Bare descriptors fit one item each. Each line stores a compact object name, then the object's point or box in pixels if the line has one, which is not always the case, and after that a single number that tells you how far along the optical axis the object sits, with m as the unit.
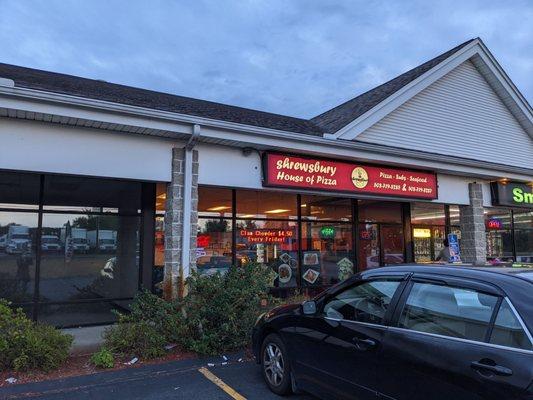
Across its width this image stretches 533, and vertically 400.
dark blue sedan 3.08
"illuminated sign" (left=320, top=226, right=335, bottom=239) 12.05
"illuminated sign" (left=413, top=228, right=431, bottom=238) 13.84
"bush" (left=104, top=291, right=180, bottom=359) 6.72
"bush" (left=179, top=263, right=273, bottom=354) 6.98
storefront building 7.89
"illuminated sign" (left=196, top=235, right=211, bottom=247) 10.17
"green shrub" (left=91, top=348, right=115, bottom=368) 6.23
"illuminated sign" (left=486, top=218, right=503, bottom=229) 15.68
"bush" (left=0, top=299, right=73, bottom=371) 5.83
